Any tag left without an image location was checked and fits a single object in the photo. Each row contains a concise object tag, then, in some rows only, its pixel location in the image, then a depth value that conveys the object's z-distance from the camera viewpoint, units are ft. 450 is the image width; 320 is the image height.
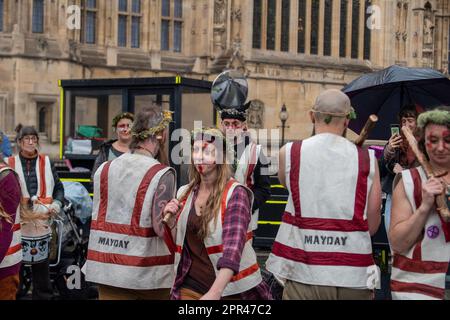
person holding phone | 20.18
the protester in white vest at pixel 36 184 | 24.30
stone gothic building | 70.64
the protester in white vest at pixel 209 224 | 13.32
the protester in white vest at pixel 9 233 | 14.94
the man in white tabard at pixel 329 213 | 13.32
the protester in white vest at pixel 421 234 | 12.54
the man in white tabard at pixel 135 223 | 14.84
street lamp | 84.17
